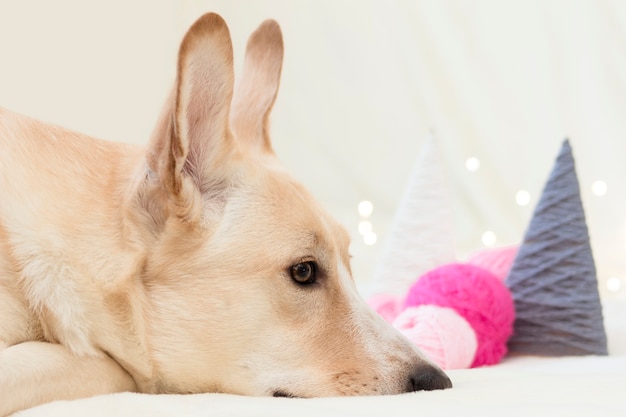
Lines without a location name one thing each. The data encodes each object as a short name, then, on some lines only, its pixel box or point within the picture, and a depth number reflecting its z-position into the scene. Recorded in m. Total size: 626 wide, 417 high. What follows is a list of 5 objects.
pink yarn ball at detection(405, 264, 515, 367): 2.03
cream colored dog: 1.33
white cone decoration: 2.45
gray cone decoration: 2.09
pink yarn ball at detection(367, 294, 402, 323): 2.25
